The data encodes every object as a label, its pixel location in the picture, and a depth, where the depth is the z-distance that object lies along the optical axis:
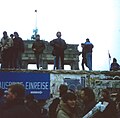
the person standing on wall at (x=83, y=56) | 16.73
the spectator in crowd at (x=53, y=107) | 7.08
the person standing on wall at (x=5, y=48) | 15.14
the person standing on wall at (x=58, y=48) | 15.62
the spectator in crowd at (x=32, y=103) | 8.38
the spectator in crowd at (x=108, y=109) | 6.15
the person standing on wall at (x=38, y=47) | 15.99
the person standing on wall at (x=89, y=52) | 16.58
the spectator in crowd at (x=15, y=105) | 4.47
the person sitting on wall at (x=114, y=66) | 18.35
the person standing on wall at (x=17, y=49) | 15.30
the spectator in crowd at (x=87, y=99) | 5.95
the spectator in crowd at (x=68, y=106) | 5.39
